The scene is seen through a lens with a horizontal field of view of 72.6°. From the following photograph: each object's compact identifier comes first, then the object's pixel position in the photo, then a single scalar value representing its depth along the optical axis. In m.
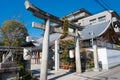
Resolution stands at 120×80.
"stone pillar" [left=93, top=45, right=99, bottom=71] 7.69
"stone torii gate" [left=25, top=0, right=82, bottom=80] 5.15
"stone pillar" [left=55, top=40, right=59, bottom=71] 8.09
